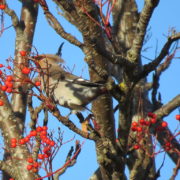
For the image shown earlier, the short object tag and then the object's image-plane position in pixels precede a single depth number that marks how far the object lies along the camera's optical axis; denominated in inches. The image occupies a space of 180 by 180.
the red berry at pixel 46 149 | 262.7
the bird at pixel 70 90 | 331.0
